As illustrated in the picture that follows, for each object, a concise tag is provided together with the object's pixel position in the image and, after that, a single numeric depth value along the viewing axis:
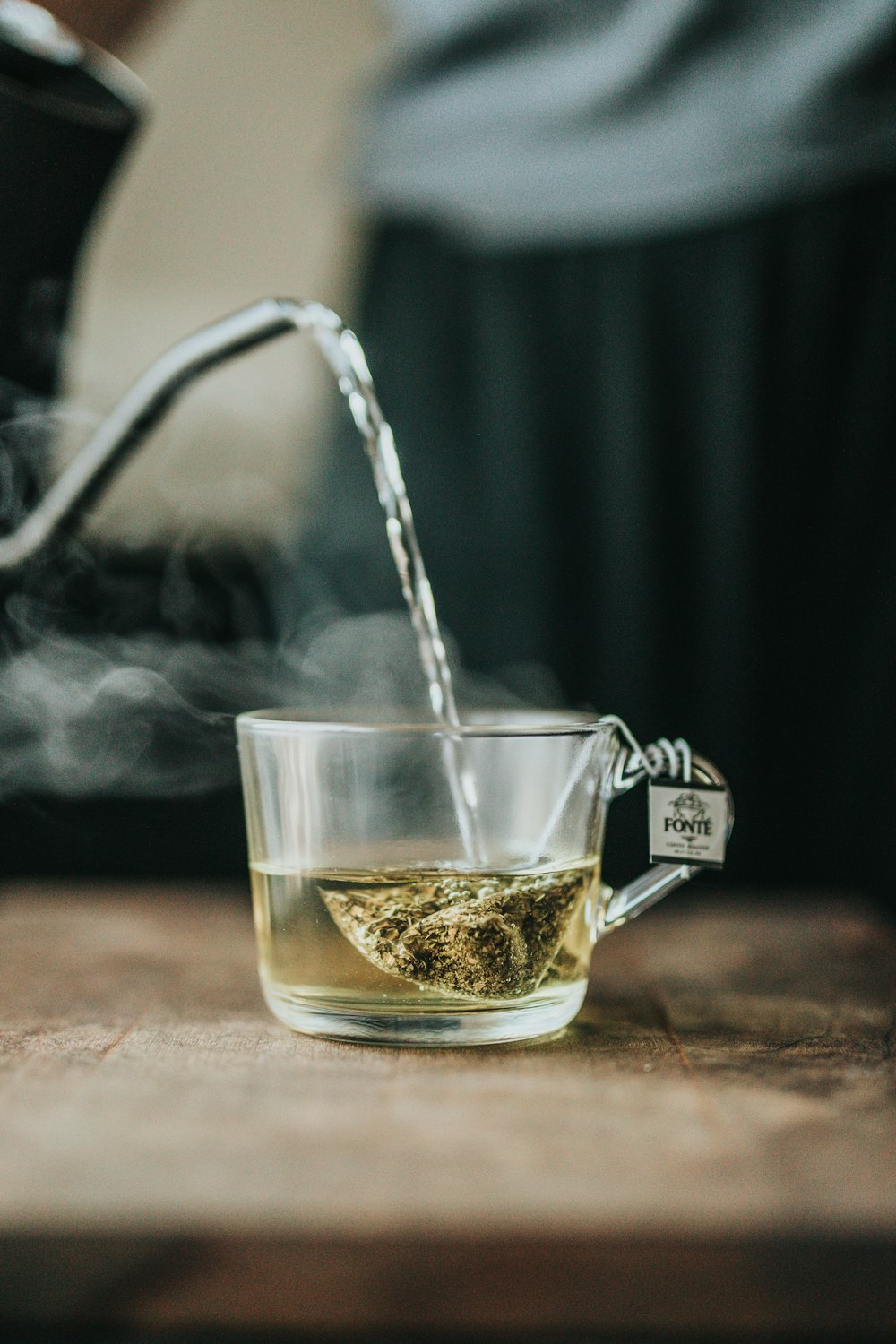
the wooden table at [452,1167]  0.40
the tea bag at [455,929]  0.60
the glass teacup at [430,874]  0.61
